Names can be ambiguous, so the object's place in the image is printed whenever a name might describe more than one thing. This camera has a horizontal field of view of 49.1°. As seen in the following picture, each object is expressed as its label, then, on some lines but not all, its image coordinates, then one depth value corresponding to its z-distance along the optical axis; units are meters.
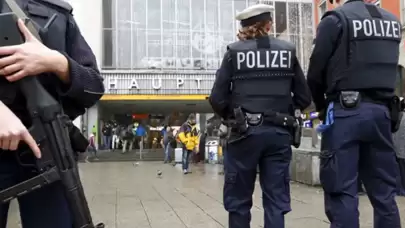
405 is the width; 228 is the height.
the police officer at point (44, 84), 1.54
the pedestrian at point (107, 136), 27.02
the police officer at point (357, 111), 2.91
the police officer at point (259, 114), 3.35
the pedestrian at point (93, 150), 22.34
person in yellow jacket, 13.14
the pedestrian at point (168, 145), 18.98
